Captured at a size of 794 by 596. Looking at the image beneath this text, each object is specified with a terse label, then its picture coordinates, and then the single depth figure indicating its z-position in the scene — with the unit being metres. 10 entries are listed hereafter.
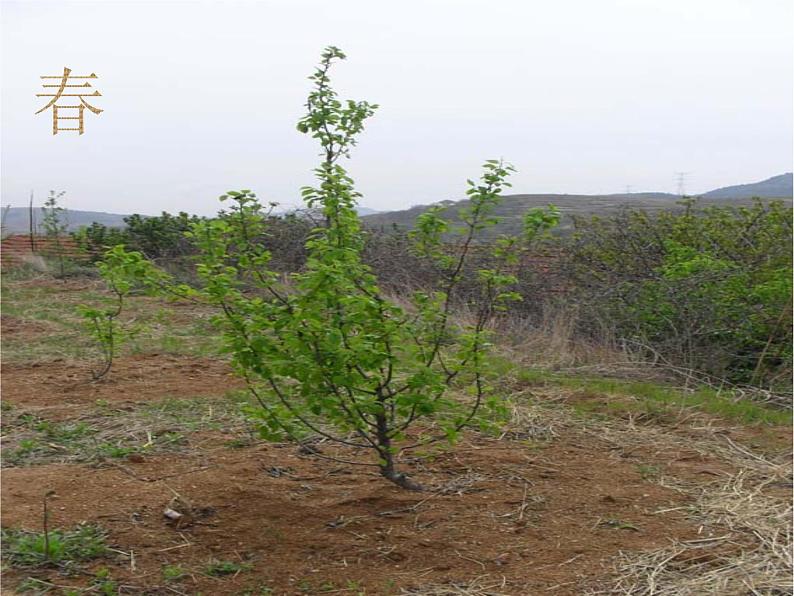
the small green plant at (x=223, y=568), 3.08
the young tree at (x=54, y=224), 14.41
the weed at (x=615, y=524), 3.50
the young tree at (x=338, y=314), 3.18
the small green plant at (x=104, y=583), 2.90
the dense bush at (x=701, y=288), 6.97
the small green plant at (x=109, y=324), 3.70
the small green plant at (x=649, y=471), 4.21
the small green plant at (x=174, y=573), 3.01
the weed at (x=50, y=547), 3.09
